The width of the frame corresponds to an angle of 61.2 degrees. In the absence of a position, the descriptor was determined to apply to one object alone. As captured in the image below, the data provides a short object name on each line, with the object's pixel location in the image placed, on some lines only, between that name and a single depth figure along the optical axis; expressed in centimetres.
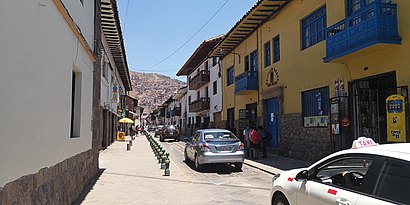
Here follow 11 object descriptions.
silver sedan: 1224
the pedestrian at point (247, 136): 1712
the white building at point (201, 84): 3400
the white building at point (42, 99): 379
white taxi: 328
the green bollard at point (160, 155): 1438
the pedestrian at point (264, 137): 1661
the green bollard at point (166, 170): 1157
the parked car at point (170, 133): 3447
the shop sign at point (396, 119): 930
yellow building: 974
